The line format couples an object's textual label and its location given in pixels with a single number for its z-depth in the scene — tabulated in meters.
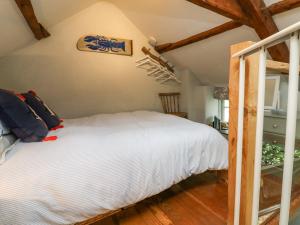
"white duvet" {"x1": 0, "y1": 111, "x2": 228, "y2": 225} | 1.03
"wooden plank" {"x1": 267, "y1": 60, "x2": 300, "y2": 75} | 0.77
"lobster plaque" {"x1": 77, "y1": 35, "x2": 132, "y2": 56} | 2.89
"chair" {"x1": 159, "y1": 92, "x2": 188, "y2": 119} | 3.70
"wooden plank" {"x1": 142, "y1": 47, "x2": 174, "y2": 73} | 3.38
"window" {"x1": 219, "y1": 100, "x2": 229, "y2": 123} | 3.83
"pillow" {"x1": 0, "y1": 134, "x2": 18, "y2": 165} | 1.15
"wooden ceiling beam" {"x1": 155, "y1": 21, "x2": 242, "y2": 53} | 2.12
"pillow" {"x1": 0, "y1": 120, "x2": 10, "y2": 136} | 1.27
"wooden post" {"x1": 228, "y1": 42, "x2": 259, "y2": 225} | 0.73
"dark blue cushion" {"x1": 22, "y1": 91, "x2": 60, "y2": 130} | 1.82
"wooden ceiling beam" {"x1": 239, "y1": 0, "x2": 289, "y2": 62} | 1.73
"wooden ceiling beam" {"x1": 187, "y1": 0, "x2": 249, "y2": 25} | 1.66
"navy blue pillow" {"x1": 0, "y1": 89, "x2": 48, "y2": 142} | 1.32
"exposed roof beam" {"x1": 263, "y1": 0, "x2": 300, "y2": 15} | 1.58
